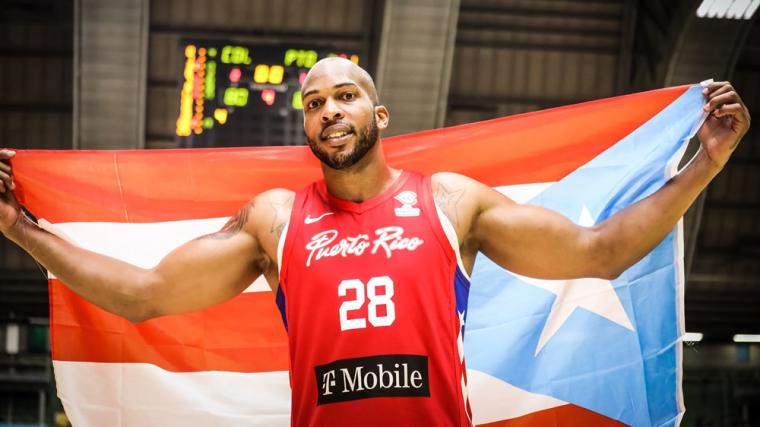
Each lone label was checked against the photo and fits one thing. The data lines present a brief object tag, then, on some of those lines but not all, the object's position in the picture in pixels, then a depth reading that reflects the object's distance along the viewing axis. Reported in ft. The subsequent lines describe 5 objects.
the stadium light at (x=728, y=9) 32.12
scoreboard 29.32
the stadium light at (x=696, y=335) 43.32
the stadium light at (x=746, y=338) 43.97
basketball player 9.11
